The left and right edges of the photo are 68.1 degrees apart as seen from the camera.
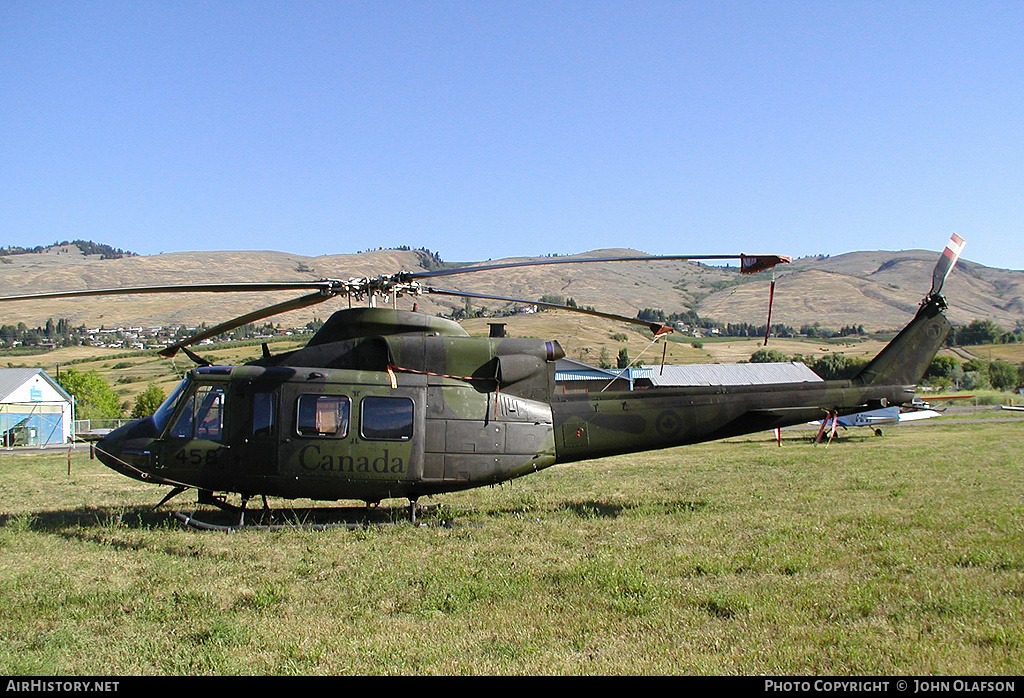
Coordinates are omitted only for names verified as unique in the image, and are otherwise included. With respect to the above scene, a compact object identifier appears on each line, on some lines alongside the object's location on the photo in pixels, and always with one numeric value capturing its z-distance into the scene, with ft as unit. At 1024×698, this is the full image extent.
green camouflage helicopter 35.88
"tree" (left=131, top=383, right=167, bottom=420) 162.91
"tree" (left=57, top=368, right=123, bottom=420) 189.37
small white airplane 118.73
